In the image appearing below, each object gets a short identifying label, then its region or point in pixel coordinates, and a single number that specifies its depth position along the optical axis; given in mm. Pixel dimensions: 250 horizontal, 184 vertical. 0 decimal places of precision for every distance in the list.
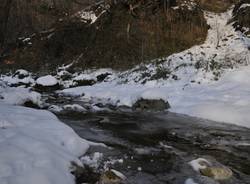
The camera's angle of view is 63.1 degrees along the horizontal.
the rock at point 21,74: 10514
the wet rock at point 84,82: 9134
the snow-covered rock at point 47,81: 9384
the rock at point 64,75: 9789
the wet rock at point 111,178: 2851
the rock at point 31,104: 6321
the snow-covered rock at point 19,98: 6331
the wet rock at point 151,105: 6078
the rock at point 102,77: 9208
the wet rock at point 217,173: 3062
